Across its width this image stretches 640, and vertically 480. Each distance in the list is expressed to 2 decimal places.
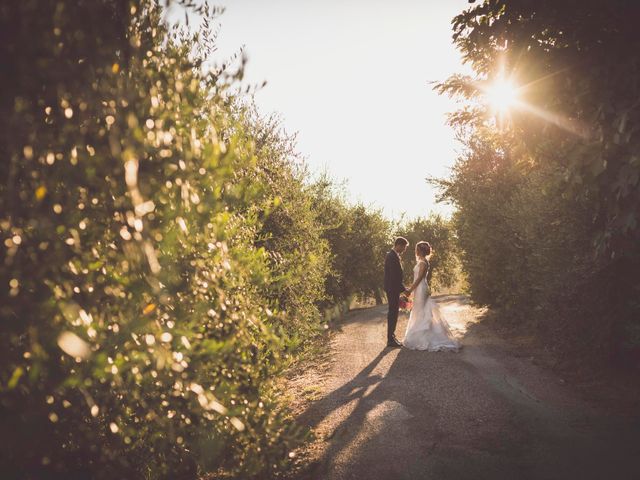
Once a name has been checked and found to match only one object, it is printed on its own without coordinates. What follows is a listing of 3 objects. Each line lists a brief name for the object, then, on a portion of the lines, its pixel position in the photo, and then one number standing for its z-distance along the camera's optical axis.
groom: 11.62
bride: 10.87
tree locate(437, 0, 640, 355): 5.19
